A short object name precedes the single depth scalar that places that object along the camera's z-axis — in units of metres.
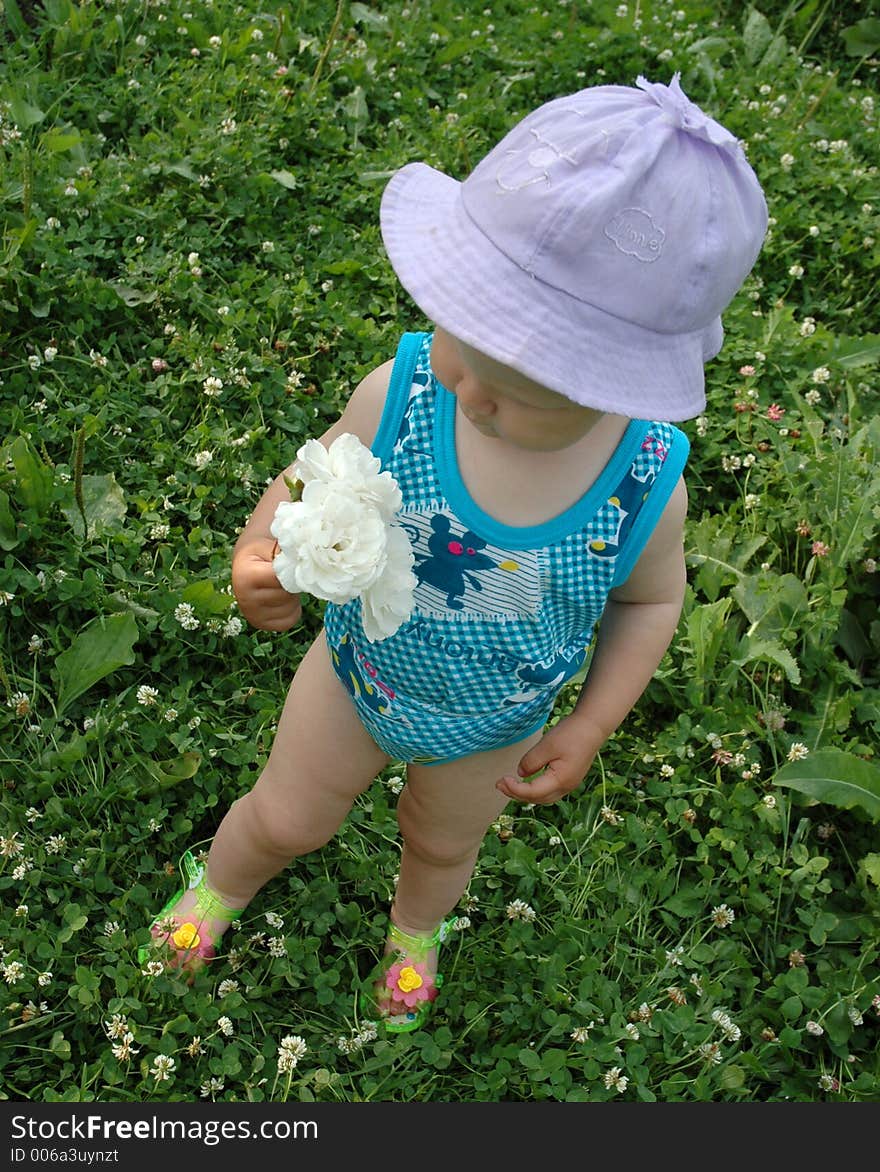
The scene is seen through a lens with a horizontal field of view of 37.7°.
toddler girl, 1.59
